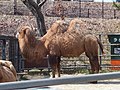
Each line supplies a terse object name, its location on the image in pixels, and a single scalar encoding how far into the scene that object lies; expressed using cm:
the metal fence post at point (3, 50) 1511
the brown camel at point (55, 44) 1448
